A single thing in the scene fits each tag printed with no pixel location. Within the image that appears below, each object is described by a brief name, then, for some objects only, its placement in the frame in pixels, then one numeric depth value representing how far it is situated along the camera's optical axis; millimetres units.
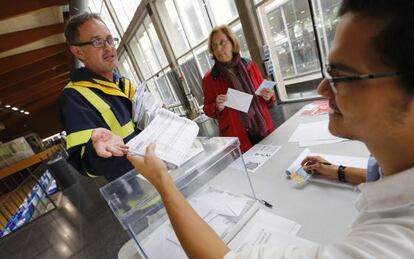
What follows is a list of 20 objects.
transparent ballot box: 794
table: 771
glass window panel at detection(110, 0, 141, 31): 6130
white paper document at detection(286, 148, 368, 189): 978
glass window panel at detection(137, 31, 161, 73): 6697
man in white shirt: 381
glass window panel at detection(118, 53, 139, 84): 8742
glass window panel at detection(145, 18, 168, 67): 5888
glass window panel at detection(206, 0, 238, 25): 3643
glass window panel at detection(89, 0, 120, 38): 7738
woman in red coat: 1965
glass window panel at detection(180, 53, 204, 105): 5035
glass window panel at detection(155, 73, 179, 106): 6405
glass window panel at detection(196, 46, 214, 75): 4676
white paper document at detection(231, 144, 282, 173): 1270
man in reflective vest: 938
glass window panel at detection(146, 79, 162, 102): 7770
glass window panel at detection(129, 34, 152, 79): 7556
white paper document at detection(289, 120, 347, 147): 1337
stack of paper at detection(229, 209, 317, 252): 765
